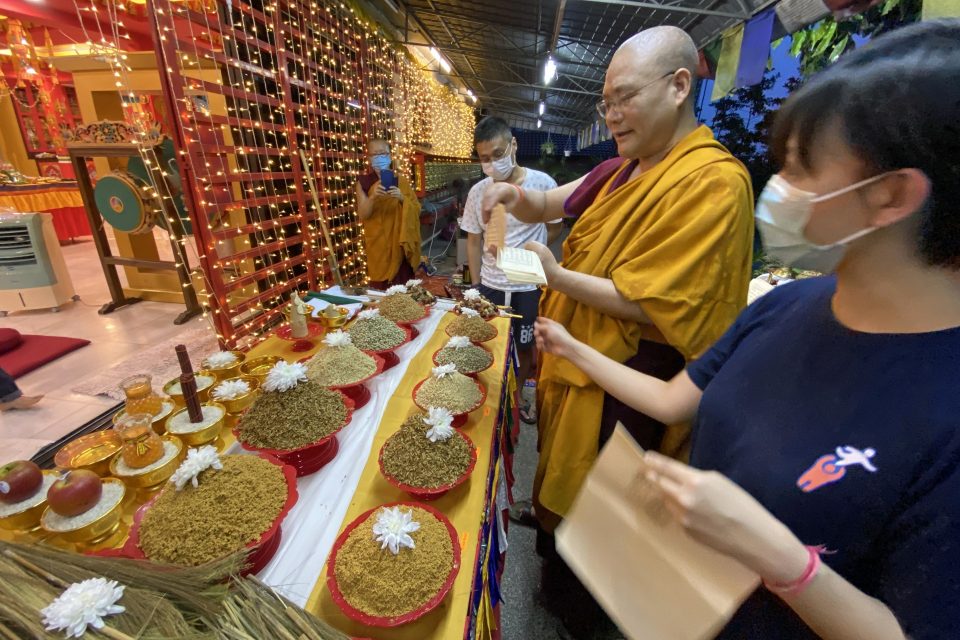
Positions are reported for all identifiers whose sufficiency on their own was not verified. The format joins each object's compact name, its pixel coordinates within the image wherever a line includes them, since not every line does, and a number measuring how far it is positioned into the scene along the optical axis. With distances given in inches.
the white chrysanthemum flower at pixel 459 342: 72.6
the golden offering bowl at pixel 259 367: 65.7
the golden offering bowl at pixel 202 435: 49.5
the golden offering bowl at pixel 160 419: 52.8
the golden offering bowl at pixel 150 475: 42.7
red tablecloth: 255.0
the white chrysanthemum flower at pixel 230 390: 55.7
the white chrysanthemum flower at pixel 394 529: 35.3
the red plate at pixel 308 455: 46.0
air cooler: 162.7
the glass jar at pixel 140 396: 52.2
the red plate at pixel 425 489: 43.6
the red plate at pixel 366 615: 31.8
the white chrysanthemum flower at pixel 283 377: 48.9
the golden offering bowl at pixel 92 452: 44.8
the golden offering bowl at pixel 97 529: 36.7
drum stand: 156.5
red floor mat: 121.3
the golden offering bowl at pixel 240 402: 55.6
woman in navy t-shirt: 20.3
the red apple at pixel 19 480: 37.8
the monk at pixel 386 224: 160.7
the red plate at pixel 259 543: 34.4
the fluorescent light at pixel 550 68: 229.5
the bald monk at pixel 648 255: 47.0
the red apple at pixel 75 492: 37.0
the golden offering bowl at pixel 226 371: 65.1
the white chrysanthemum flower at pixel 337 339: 66.9
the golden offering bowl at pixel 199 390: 56.2
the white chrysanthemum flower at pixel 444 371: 62.5
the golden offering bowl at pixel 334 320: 86.8
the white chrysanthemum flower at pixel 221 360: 66.5
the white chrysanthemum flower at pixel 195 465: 36.8
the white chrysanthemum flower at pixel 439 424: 47.7
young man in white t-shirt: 114.0
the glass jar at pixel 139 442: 43.7
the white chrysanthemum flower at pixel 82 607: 24.0
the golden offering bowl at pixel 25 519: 37.3
